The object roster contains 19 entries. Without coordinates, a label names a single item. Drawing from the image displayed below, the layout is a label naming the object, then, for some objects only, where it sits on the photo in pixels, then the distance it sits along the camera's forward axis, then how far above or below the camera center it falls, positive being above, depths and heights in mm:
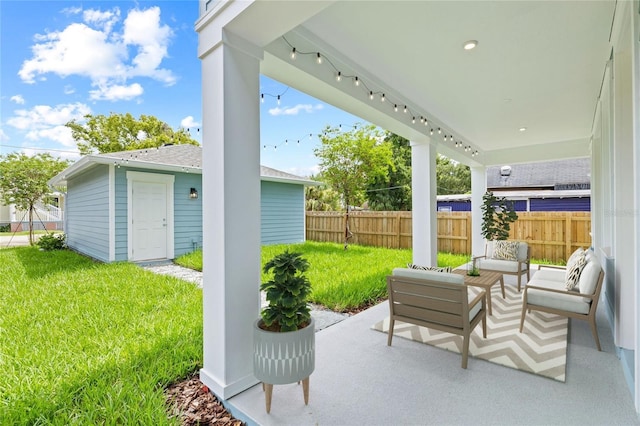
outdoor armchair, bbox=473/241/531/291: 5000 -880
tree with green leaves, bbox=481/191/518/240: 6833 -135
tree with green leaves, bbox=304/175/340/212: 16108 +786
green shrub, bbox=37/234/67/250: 9406 -932
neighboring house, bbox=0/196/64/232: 18338 -229
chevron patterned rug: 2498 -1311
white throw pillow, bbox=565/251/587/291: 3285 -716
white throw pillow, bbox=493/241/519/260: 5629 -754
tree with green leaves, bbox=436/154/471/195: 22781 +2686
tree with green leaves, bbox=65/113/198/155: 16938 +5018
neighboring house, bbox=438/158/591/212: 12352 +1306
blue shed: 6930 +286
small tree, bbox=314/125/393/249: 9086 +1795
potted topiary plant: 1878 -800
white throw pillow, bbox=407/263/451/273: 2934 -583
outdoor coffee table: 3781 -950
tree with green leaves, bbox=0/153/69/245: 10172 +1201
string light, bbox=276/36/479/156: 2752 +1597
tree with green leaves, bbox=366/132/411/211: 15827 +1433
